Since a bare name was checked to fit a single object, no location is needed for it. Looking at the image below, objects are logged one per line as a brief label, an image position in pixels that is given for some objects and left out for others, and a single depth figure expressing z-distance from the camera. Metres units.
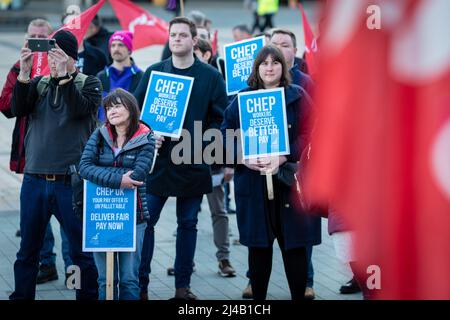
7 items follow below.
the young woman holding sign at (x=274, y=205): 11.34
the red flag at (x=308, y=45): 16.78
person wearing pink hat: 14.65
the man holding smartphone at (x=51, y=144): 11.27
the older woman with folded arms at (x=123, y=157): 10.80
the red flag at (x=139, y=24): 20.94
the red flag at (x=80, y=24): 12.70
